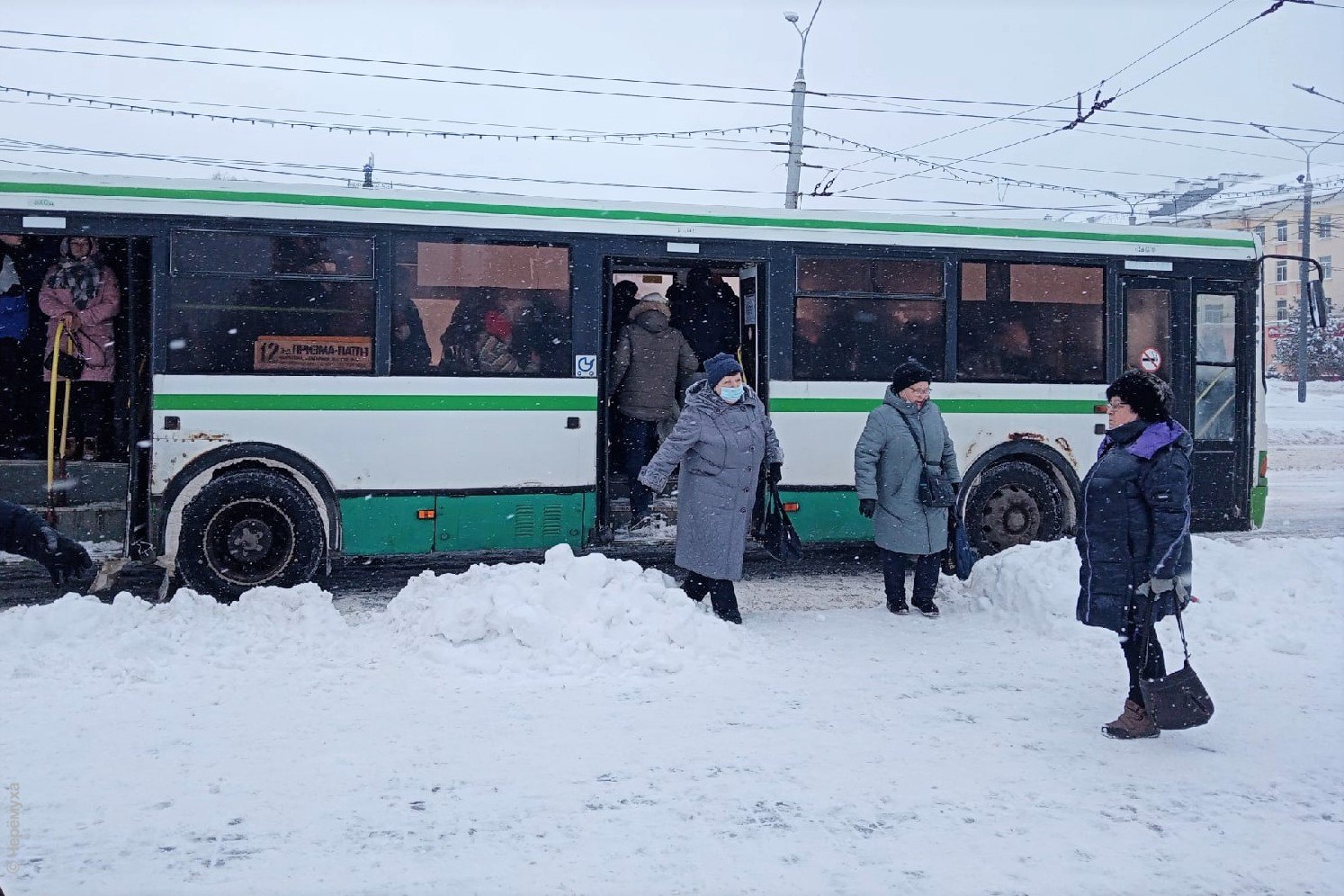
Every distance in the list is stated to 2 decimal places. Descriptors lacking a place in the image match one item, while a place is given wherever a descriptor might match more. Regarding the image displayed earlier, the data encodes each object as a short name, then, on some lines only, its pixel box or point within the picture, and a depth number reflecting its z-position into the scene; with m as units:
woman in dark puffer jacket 5.30
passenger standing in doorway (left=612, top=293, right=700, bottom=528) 9.86
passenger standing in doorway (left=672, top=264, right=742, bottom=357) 10.35
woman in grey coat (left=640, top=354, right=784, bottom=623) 7.46
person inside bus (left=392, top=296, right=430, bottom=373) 8.80
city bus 8.37
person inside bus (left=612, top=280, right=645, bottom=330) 10.64
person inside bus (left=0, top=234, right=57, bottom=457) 8.70
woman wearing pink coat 8.48
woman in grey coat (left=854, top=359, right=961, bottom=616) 8.11
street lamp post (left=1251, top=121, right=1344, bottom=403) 35.06
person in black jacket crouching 7.58
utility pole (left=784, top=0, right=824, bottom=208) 20.78
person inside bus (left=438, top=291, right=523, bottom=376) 8.95
